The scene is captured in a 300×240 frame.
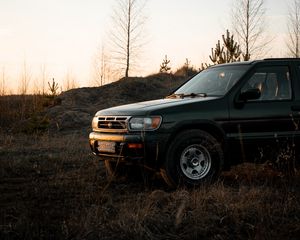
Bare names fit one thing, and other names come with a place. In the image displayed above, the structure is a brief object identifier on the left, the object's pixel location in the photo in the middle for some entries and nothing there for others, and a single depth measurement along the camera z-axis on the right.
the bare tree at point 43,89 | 20.12
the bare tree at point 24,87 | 18.90
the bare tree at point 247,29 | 27.01
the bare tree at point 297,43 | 29.77
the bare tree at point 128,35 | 27.50
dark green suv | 6.66
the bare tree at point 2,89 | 18.55
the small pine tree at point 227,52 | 22.48
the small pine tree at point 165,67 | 30.94
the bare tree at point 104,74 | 28.62
